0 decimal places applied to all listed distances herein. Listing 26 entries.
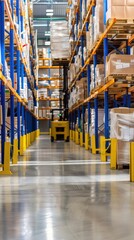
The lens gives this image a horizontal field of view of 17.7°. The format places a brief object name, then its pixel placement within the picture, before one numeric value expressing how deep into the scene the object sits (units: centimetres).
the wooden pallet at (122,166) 788
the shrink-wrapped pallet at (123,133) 777
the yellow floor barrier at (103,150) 932
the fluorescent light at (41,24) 3166
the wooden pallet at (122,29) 827
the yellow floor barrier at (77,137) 1767
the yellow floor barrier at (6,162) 721
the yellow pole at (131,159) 614
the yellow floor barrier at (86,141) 1346
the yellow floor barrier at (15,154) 904
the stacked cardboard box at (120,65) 841
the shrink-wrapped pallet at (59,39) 2053
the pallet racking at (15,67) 766
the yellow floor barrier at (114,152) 788
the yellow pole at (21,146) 1168
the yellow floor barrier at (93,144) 1170
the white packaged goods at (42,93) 2929
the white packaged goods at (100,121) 1229
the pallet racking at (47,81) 2927
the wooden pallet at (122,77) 851
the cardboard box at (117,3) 822
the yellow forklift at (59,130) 2105
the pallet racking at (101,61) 864
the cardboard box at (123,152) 777
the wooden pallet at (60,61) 2166
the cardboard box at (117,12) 821
